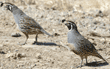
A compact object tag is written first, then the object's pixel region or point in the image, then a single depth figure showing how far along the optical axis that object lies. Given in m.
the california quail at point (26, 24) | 10.74
